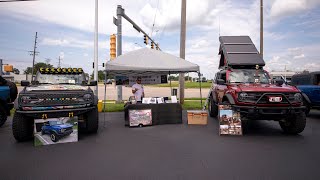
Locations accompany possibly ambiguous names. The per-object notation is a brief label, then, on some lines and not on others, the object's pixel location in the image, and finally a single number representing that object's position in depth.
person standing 9.67
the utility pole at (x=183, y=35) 13.60
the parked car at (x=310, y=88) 9.83
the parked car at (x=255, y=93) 6.55
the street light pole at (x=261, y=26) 16.30
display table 8.66
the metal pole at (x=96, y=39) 14.65
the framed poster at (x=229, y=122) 6.95
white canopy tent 8.57
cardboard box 8.68
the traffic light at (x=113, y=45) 13.60
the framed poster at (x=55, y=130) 5.86
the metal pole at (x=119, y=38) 14.37
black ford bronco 5.99
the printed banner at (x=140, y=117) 8.25
